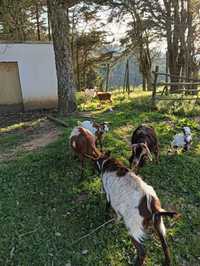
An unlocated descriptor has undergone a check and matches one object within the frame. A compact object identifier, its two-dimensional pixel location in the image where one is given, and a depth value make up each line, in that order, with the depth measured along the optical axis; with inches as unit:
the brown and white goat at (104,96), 252.3
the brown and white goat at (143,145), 112.4
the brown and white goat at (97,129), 135.1
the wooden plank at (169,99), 225.2
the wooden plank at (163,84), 217.0
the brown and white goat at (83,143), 109.5
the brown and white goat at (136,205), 74.9
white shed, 238.9
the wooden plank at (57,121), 177.3
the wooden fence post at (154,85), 216.0
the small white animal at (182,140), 138.6
